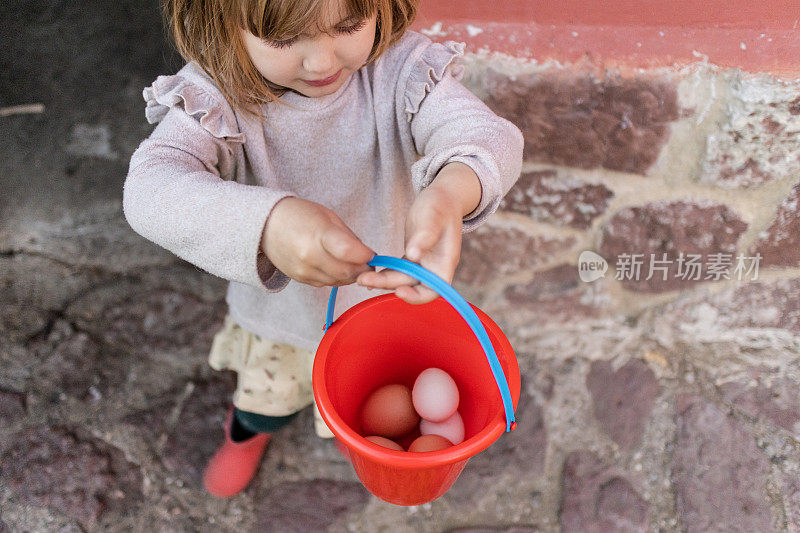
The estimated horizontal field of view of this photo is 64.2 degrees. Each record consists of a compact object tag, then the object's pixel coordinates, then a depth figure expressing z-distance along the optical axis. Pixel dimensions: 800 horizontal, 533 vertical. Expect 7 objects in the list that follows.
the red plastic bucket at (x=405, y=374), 0.87
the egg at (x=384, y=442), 1.06
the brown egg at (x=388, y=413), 1.14
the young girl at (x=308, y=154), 0.81
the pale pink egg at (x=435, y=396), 1.11
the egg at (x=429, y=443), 1.07
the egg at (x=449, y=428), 1.13
